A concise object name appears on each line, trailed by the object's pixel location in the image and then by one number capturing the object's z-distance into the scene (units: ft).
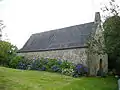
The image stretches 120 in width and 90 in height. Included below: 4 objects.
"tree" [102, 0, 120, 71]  31.90
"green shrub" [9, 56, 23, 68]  56.35
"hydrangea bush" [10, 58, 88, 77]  43.87
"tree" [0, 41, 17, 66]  60.74
